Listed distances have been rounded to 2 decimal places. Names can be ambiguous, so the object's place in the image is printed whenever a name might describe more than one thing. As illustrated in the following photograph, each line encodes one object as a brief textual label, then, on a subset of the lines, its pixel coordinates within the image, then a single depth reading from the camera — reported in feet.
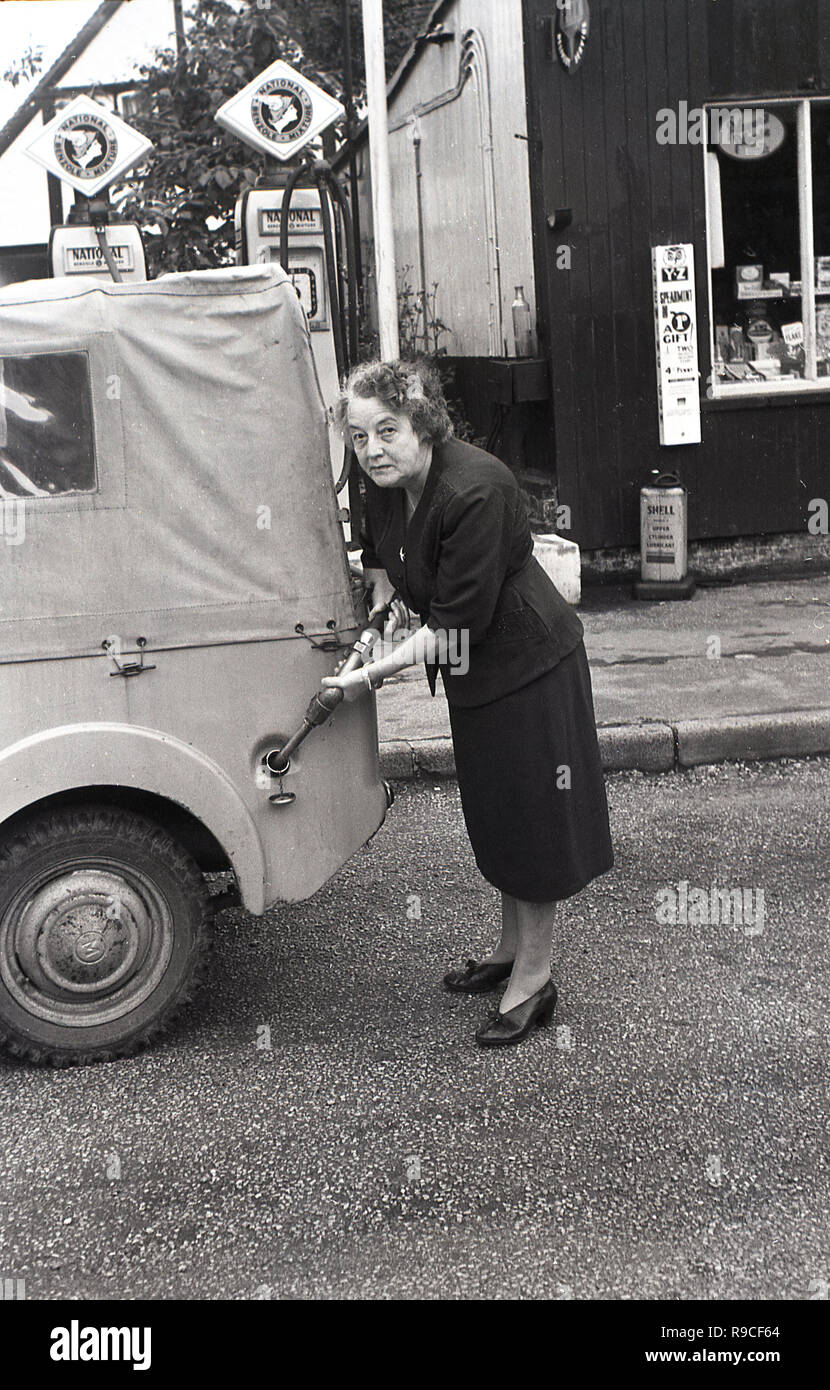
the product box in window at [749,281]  34.71
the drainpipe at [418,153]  46.06
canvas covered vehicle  12.71
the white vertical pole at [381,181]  30.01
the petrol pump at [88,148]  33.68
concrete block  31.32
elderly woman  12.68
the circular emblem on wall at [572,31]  31.55
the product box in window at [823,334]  35.35
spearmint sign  33.32
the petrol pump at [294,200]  30.73
